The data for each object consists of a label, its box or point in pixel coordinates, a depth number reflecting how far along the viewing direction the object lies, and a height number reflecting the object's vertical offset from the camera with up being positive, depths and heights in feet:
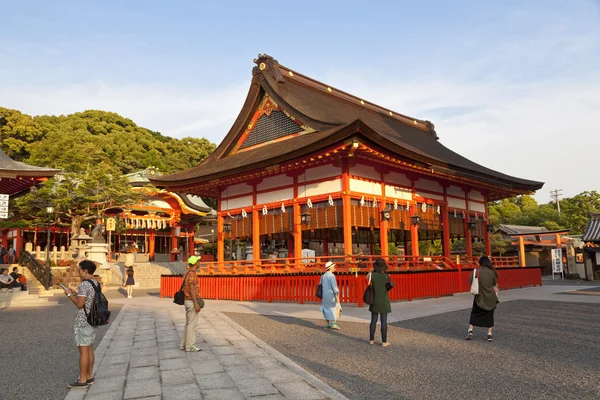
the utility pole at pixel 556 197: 215.14 +24.47
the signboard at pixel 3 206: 39.69 +4.61
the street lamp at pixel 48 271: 70.18 -2.53
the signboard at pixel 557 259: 109.19 -3.39
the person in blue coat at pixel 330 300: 31.22 -3.59
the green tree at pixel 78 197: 99.35 +13.45
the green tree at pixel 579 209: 167.53 +13.76
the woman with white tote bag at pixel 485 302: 25.76 -3.27
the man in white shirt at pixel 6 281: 56.34 -3.27
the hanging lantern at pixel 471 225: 69.36 +3.50
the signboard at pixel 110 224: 103.12 +7.12
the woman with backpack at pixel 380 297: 24.95 -2.81
